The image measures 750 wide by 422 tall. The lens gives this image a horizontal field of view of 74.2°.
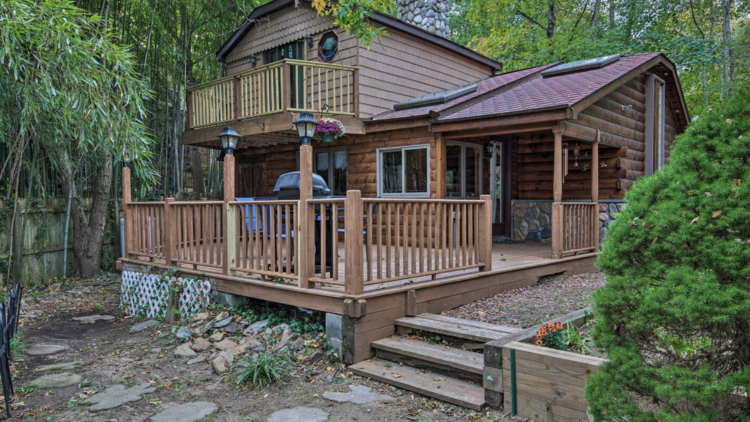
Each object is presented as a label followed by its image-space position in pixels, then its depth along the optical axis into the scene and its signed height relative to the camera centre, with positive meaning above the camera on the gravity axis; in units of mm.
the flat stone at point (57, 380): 4258 -1563
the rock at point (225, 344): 4910 -1436
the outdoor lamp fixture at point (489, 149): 9784 +981
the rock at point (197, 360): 4742 -1527
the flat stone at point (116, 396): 3809 -1558
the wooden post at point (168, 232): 6246 -388
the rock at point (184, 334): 5324 -1437
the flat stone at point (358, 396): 3729 -1503
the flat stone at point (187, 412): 3543 -1549
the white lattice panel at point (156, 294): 5992 -1205
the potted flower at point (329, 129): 6863 +994
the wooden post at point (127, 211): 7176 -130
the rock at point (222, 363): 4398 -1457
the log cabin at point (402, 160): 4695 +752
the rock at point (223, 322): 5405 -1330
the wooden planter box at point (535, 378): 2934 -1144
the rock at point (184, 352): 4923 -1510
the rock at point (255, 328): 5109 -1322
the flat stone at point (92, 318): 6388 -1525
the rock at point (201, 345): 5020 -1469
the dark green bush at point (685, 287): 1911 -361
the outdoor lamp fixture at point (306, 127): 4559 +679
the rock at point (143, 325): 5969 -1517
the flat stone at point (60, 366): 4652 -1561
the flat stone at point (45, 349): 5133 -1551
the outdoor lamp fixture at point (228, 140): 5230 +653
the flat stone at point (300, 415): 3463 -1526
